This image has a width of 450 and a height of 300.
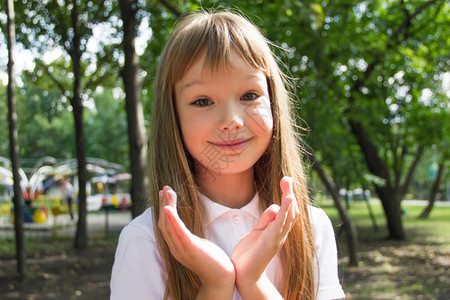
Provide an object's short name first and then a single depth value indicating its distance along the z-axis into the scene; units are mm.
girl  1092
